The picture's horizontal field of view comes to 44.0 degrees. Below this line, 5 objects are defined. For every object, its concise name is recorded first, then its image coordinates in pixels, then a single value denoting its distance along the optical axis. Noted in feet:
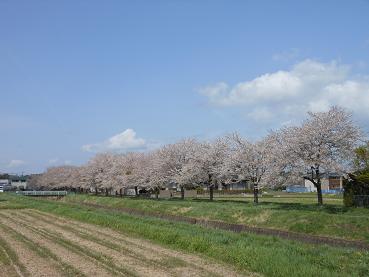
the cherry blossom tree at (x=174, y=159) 248.32
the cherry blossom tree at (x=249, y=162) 184.60
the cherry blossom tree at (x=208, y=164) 217.36
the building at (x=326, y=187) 415.35
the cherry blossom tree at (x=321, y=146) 130.21
